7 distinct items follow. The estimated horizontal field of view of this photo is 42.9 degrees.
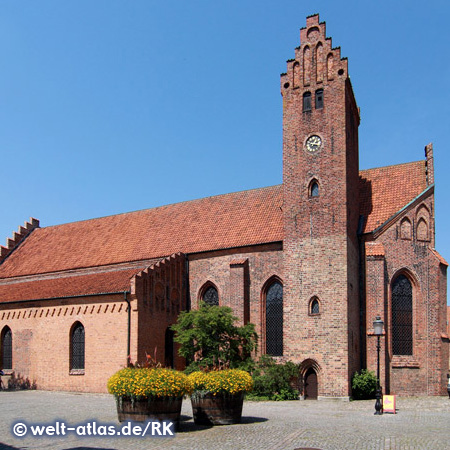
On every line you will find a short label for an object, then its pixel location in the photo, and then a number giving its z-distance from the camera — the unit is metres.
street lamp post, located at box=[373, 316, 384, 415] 20.97
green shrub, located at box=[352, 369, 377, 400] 27.36
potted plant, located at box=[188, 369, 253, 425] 16.45
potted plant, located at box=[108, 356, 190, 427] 15.06
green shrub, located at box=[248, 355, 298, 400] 27.20
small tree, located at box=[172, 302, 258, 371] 27.69
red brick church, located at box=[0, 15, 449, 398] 28.48
